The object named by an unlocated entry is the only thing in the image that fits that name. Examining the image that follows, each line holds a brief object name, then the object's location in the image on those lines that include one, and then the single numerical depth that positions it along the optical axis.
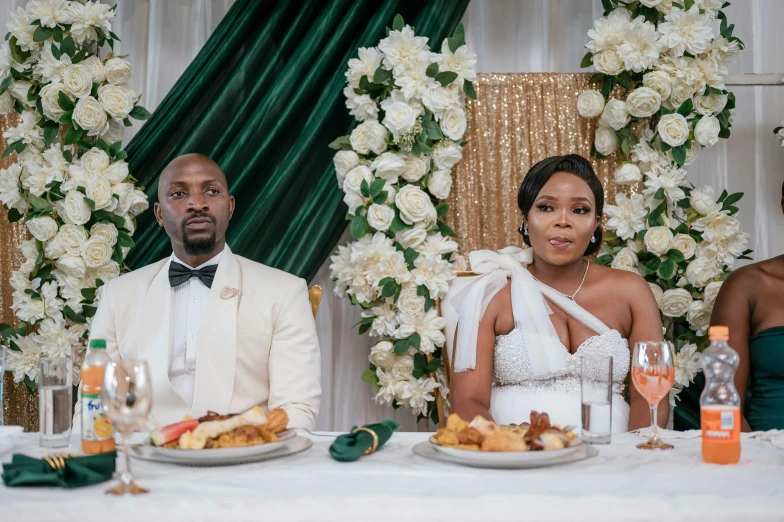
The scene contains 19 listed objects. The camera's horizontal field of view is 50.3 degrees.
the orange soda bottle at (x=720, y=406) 1.73
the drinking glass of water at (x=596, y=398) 1.93
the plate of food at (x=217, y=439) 1.71
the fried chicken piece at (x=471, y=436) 1.74
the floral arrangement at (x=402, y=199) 3.45
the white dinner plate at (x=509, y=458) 1.67
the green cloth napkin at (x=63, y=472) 1.57
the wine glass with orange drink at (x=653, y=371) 1.91
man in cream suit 2.87
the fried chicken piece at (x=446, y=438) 1.77
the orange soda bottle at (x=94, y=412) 1.78
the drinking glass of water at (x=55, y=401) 1.89
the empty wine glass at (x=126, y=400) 1.55
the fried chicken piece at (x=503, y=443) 1.69
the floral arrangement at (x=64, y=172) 3.47
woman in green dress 3.39
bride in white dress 3.11
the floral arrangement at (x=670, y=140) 3.61
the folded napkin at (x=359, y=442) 1.76
